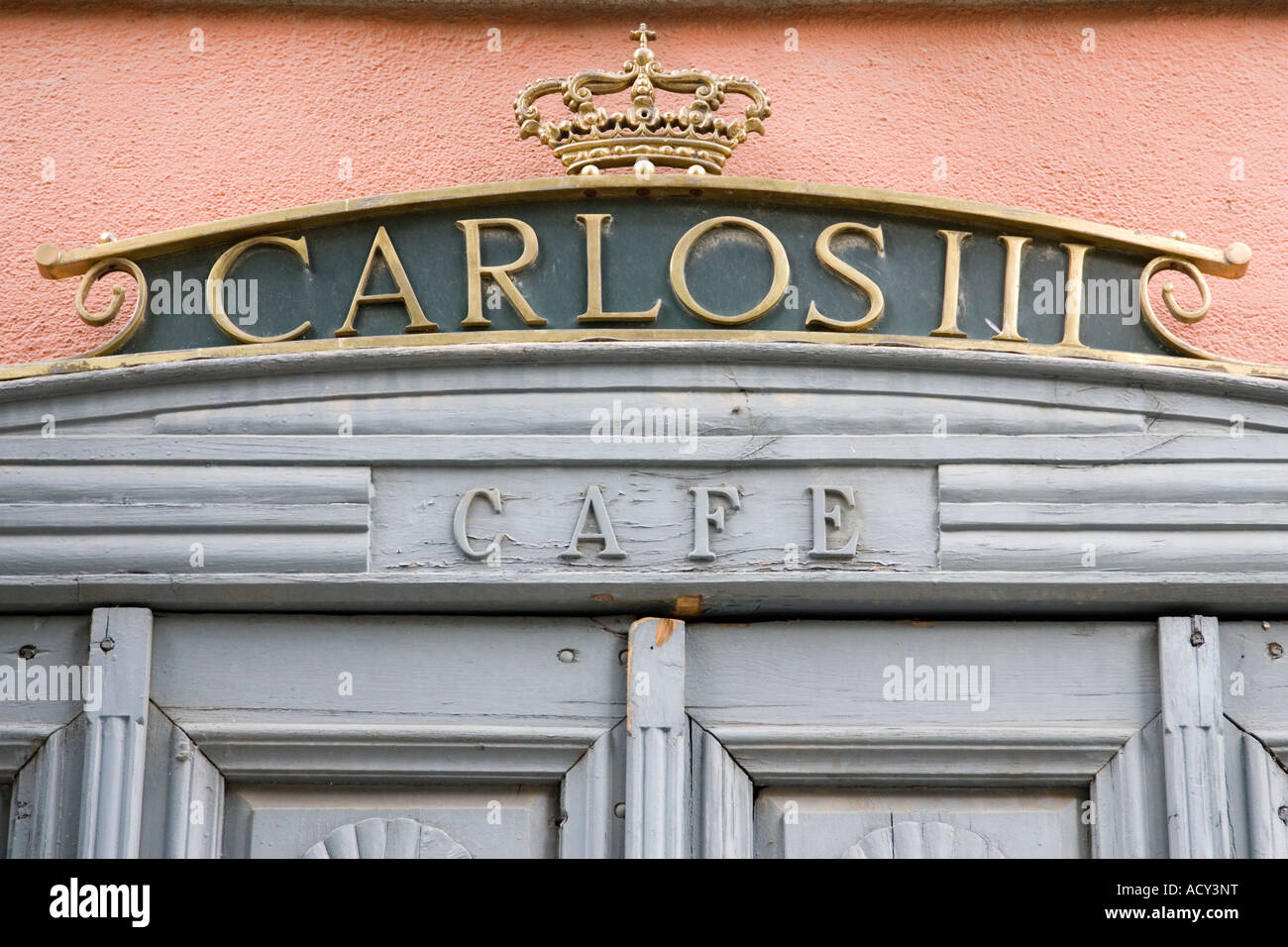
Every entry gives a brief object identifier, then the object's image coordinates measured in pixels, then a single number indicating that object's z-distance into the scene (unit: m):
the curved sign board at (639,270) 3.12
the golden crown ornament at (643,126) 3.23
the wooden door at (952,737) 2.98
